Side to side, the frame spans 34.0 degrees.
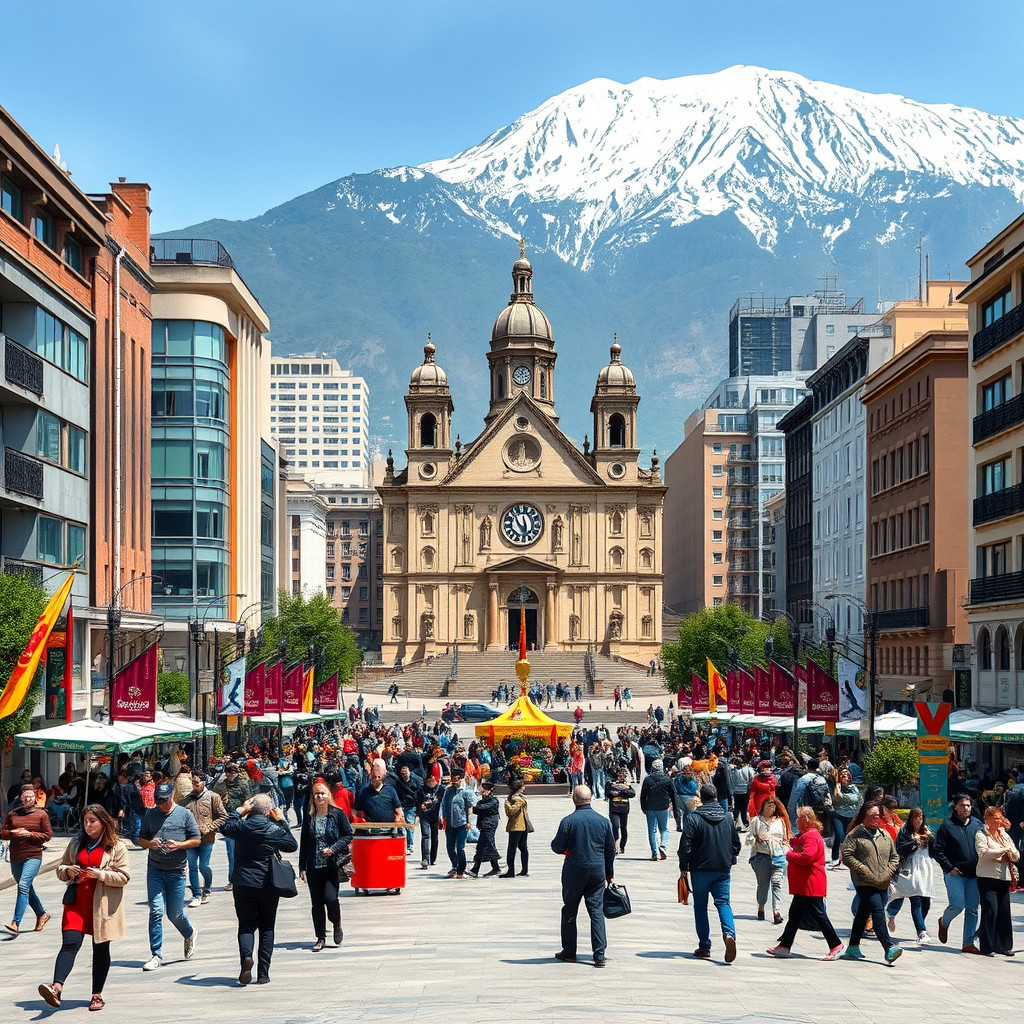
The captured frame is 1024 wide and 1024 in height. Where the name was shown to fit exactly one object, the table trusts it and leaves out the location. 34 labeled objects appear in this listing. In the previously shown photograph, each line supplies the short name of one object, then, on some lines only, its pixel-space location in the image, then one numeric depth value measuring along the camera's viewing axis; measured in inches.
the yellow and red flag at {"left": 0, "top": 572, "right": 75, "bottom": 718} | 1090.4
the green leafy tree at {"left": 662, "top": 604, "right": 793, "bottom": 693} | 3179.1
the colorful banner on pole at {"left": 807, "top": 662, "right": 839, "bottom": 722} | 1529.3
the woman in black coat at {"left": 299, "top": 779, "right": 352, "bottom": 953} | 690.8
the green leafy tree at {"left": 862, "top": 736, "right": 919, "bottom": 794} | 1242.0
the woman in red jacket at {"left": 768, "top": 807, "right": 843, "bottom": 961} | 680.4
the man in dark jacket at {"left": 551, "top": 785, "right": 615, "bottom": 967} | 646.5
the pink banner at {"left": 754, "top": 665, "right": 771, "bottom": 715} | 1817.2
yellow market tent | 1996.8
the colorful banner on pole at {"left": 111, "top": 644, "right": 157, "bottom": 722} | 1304.1
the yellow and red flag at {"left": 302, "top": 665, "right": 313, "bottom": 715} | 2111.2
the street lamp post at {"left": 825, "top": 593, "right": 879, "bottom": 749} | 1470.2
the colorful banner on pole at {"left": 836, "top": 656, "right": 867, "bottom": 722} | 1531.7
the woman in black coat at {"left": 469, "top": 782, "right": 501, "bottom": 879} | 1003.3
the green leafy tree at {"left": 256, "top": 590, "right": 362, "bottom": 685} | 3117.6
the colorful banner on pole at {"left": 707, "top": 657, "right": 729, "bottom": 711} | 2281.0
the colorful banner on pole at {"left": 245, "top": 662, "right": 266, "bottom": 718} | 1772.9
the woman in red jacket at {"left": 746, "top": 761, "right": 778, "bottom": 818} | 970.1
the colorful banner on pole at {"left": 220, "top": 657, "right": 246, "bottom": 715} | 1702.8
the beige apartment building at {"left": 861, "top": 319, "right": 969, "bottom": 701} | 2310.5
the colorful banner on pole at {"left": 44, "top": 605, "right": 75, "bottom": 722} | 1385.3
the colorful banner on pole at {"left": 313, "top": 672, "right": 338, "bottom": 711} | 2293.3
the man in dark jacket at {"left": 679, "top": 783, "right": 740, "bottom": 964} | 671.1
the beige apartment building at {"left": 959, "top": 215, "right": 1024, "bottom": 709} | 1715.1
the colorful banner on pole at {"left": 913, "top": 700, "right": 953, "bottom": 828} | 1018.7
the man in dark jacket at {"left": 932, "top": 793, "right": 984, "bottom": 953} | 716.7
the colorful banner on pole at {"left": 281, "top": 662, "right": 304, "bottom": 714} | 1983.3
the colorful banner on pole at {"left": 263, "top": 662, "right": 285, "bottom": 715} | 1863.9
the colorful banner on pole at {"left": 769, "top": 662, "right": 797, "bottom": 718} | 1739.7
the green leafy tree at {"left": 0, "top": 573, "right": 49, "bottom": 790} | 1298.0
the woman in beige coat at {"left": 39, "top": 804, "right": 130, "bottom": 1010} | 567.5
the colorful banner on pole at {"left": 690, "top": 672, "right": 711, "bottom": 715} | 2568.9
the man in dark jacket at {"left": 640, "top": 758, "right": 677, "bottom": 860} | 1078.4
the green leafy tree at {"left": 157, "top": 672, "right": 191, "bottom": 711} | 2223.2
